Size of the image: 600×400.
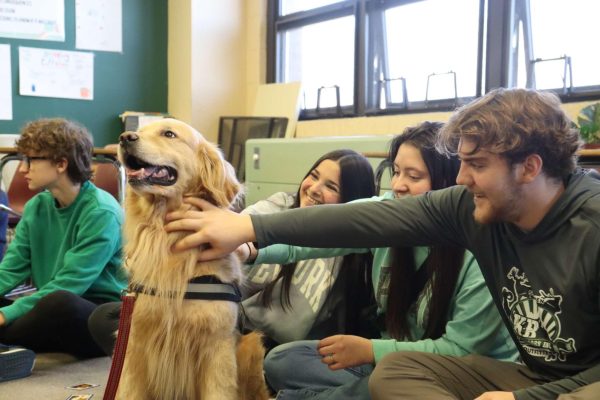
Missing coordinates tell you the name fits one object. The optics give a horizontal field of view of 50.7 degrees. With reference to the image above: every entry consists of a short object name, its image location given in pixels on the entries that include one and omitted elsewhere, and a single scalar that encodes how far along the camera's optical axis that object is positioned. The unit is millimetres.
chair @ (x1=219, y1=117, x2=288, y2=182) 5410
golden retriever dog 1628
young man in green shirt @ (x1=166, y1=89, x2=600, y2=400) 1263
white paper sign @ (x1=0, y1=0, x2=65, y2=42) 5262
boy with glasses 2467
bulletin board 5523
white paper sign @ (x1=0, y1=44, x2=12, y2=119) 5277
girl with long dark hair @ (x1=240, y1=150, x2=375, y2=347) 2057
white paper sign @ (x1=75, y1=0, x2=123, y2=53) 5594
